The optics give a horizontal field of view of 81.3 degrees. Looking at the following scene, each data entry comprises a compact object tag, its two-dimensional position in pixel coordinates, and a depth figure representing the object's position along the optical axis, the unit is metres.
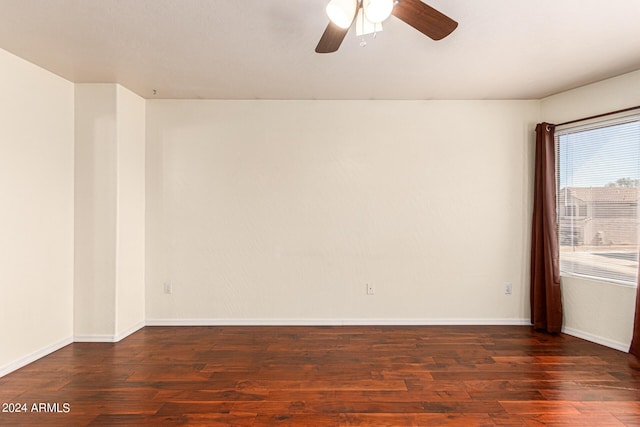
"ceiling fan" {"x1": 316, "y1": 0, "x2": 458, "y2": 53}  1.65
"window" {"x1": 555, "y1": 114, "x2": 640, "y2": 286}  3.26
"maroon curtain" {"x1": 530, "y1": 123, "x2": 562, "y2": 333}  3.73
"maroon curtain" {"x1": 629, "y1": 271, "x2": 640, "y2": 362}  3.06
